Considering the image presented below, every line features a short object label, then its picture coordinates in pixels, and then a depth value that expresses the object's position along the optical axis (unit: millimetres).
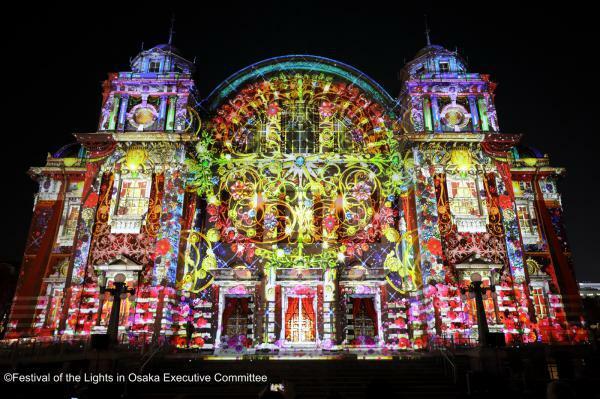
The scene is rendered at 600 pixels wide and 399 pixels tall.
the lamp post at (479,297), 15350
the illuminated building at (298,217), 20594
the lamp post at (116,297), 15900
